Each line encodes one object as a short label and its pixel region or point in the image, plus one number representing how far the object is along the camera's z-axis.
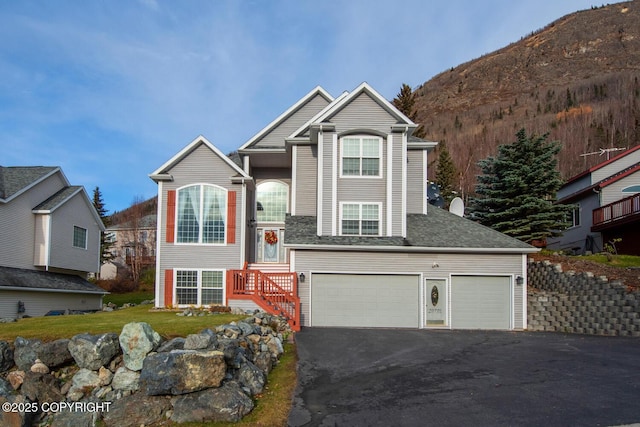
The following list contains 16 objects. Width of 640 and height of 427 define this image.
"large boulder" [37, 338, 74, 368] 9.99
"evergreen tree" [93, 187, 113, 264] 43.66
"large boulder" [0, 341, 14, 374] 10.05
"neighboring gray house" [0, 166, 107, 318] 19.44
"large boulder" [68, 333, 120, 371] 9.63
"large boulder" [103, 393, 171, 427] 8.04
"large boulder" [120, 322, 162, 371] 9.30
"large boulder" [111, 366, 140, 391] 9.08
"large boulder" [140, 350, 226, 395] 8.23
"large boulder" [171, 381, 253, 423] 7.80
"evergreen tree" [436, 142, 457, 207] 38.84
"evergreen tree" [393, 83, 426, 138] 35.56
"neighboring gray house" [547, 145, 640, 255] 21.70
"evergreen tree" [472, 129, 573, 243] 22.72
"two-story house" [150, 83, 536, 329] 16.25
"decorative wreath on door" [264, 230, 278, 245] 20.59
